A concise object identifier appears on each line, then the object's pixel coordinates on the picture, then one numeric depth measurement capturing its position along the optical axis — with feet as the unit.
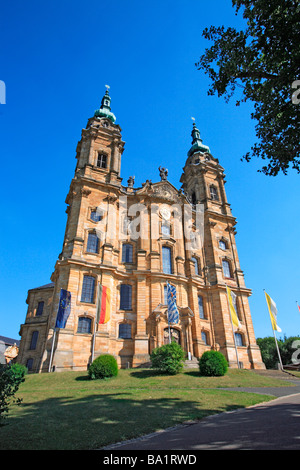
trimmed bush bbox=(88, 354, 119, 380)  59.62
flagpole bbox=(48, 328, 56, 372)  71.31
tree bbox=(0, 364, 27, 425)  18.93
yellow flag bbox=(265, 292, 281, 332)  94.69
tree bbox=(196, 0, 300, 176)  34.35
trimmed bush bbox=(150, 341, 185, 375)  64.54
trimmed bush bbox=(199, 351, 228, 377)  64.18
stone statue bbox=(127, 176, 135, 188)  124.06
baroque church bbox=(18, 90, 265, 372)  84.28
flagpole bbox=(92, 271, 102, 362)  75.98
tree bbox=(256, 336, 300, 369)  141.28
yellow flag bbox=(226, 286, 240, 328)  98.43
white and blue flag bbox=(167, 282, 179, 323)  77.05
